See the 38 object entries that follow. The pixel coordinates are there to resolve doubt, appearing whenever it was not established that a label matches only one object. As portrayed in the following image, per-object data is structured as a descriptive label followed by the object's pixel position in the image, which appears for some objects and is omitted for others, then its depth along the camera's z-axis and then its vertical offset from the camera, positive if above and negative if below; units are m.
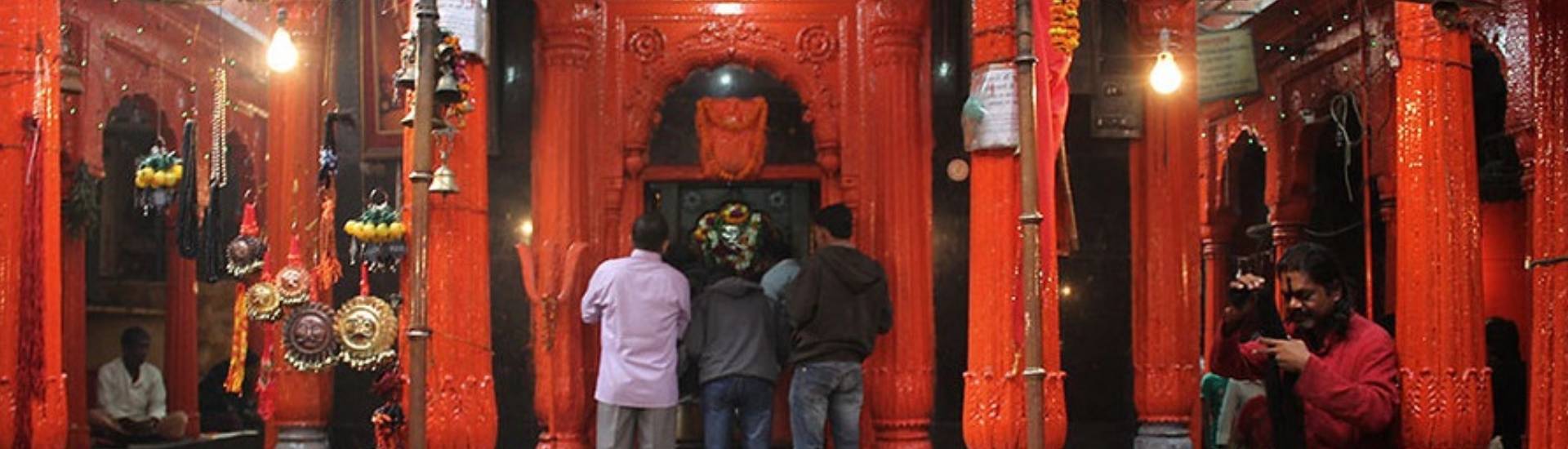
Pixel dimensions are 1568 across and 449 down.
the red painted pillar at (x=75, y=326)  14.18 -0.45
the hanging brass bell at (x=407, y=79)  6.54 +0.76
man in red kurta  5.89 -0.35
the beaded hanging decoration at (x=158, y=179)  10.18 +0.58
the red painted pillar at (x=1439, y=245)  6.84 +0.06
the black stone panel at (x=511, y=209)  10.79 +0.39
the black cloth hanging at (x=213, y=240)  11.92 +0.24
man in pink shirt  8.84 -0.45
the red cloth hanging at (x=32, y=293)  7.21 -0.08
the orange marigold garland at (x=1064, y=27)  8.08 +1.16
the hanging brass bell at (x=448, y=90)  6.12 +0.67
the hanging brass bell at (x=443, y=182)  6.47 +0.34
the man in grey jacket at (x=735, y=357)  9.14 -0.50
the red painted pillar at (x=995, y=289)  7.88 -0.12
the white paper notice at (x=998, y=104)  7.93 +0.77
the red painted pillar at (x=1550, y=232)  6.49 +0.11
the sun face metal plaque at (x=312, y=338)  9.55 -0.39
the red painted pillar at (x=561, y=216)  10.34 +0.34
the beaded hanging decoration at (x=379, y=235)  8.80 +0.19
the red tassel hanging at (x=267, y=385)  10.20 -0.70
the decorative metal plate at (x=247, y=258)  10.04 +0.08
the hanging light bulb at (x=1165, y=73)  10.24 +1.18
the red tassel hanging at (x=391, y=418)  8.82 -0.78
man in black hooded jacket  9.21 -0.40
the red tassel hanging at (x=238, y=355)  10.93 -0.56
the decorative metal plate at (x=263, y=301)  9.74 -0.18
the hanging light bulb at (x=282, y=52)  10.09 +1.34
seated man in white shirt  14.44 -1.11
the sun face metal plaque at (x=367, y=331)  9.20 -0.34
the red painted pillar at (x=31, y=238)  7.18 +0.16
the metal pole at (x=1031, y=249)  5.51 +0.05
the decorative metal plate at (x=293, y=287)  9.76 -0.09
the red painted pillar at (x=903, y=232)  10.38 +0.21
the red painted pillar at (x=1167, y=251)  10.47 +0.08
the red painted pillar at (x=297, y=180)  10.12 +0.57
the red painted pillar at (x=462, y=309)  7.77 -0.18
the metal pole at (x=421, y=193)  5.74 +0.27
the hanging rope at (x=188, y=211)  11.30 +0.44
